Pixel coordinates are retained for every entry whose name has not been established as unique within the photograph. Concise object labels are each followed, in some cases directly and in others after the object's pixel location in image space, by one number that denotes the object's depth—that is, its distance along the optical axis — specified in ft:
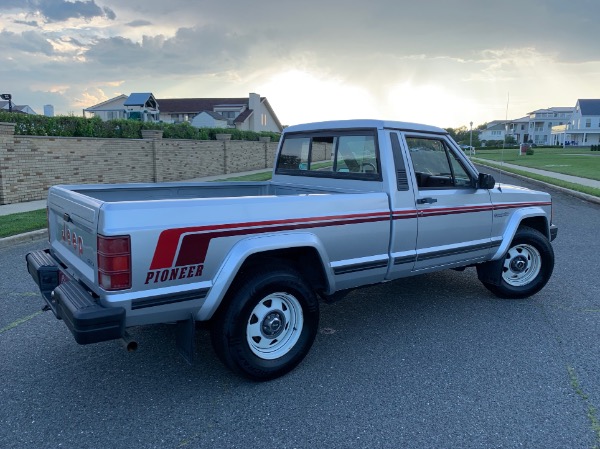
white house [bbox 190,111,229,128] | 174.70
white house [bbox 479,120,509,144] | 339.57
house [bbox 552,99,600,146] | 272.92
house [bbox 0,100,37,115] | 210.01
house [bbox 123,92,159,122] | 162.75
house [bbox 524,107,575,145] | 331.94
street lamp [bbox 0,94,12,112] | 66.49
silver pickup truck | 9.64
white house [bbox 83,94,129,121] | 192.44
